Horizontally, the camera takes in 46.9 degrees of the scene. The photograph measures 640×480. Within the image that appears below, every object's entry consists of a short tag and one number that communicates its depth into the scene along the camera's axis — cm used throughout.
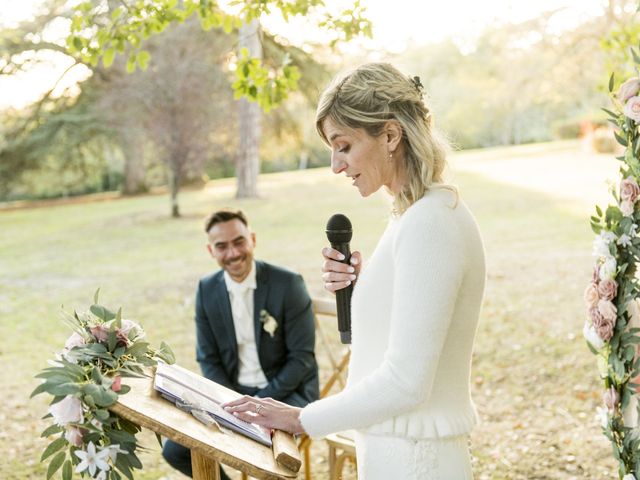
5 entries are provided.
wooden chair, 390
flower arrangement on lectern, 201
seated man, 426
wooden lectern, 197
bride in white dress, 189
